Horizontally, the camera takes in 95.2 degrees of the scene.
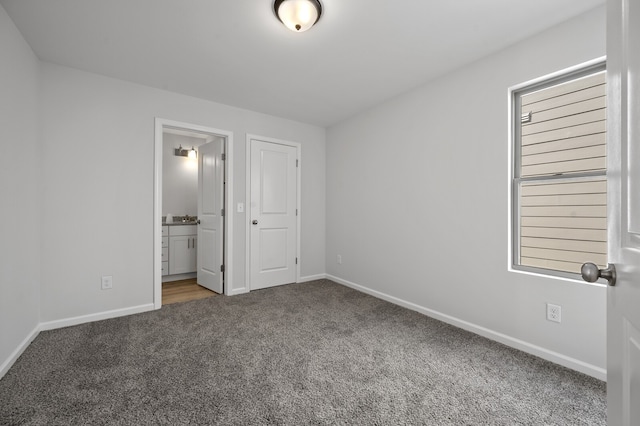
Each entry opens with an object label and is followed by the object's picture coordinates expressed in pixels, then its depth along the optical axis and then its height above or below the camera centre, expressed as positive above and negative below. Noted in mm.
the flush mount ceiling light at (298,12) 1896 +1351
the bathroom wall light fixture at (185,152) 5168 +1099
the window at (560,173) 2031 +316
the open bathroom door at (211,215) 3885 -20
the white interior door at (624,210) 575 +13
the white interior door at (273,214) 4062 -2
